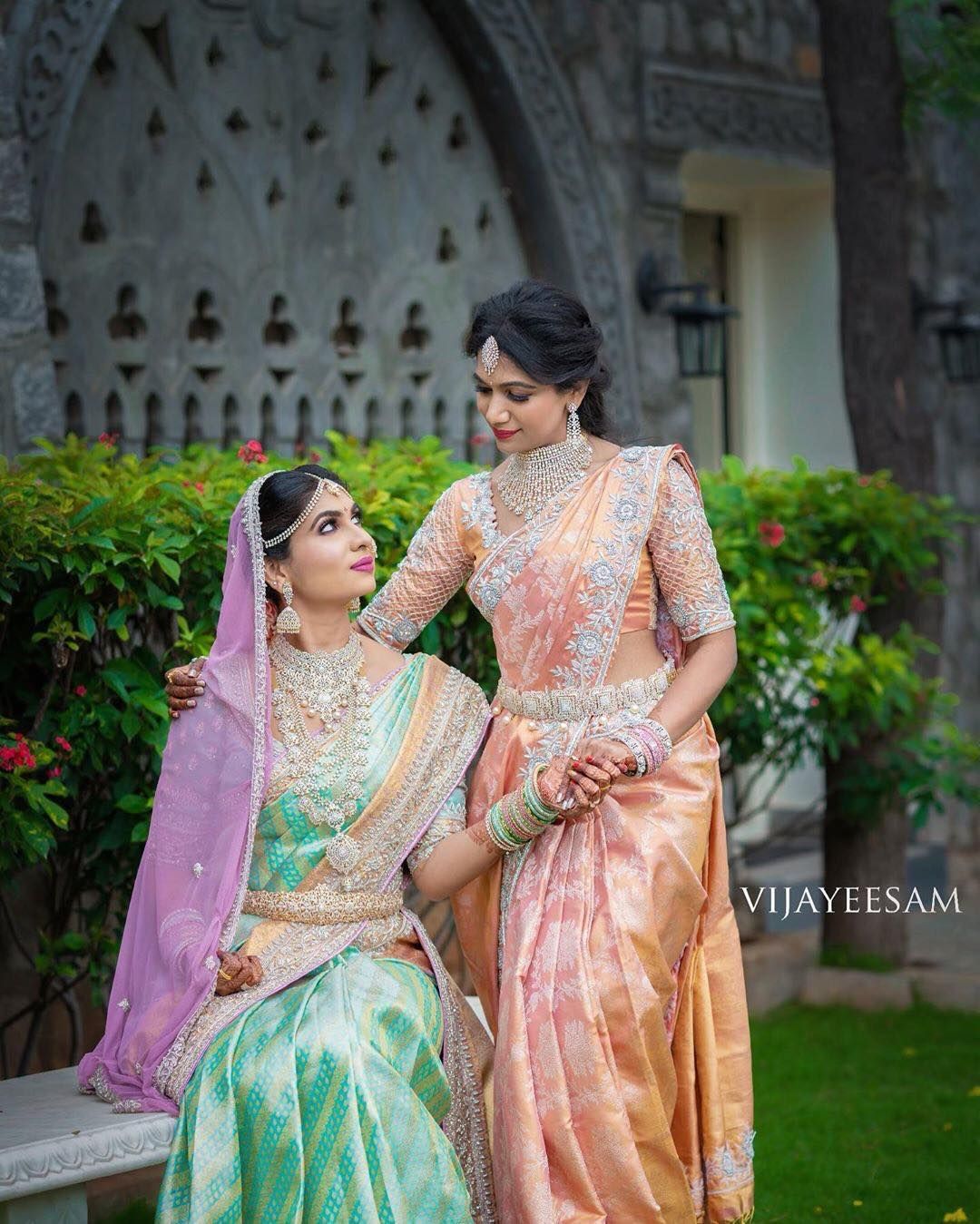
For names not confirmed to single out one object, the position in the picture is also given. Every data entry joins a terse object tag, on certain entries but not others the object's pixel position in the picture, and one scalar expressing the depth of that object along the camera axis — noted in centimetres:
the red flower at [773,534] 558
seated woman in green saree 311
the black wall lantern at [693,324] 714
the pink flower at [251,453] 432
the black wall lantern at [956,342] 824
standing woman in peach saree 331
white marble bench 312
